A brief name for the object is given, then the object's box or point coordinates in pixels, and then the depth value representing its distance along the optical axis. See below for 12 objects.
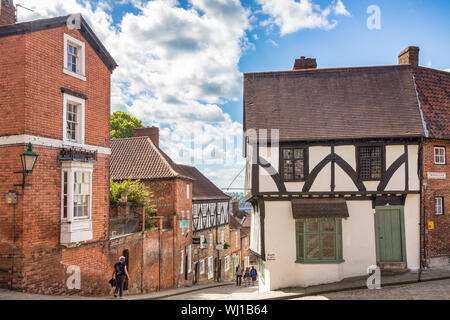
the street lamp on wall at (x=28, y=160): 11.19
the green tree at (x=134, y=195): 19.38
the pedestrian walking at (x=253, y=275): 30.31
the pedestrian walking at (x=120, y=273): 13.11
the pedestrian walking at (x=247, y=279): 28.98
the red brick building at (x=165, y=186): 24.11
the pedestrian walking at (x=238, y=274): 28.18
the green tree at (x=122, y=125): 39.94
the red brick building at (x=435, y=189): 15.77
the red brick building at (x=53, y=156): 11.83
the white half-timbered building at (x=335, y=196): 15.39
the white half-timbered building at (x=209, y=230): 29.91
